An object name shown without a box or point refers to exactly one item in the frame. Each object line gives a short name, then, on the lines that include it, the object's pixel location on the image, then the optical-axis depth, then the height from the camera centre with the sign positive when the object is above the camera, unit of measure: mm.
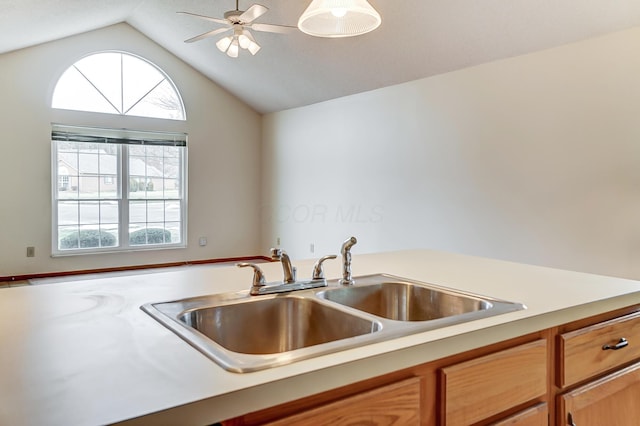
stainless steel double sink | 1114 -298
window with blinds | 6203 +283
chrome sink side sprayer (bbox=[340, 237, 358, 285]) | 1610 -186
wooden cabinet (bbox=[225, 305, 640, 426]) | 880 -413
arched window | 6145 +1694
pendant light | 1835 +752
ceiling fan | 3305 +1395
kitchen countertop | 702 -284
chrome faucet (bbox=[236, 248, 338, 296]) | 1429 -236
